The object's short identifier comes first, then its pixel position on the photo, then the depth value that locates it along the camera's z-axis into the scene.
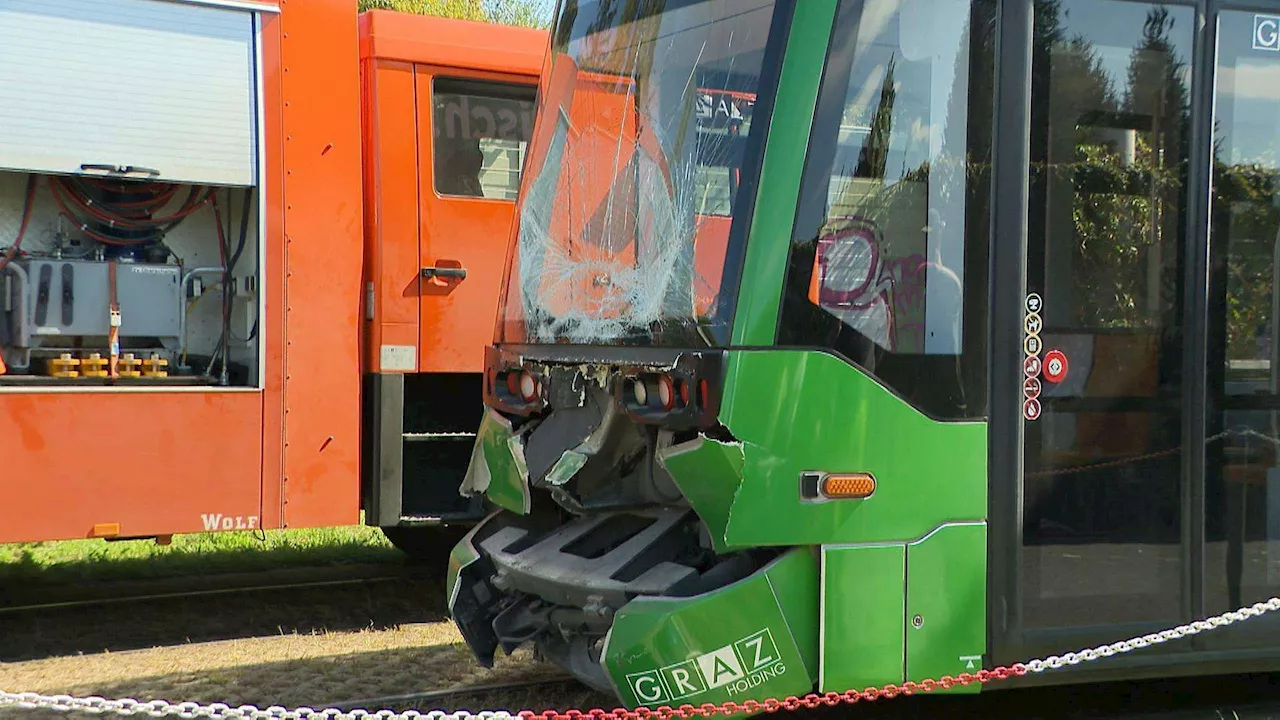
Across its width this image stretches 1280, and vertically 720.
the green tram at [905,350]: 4.48
